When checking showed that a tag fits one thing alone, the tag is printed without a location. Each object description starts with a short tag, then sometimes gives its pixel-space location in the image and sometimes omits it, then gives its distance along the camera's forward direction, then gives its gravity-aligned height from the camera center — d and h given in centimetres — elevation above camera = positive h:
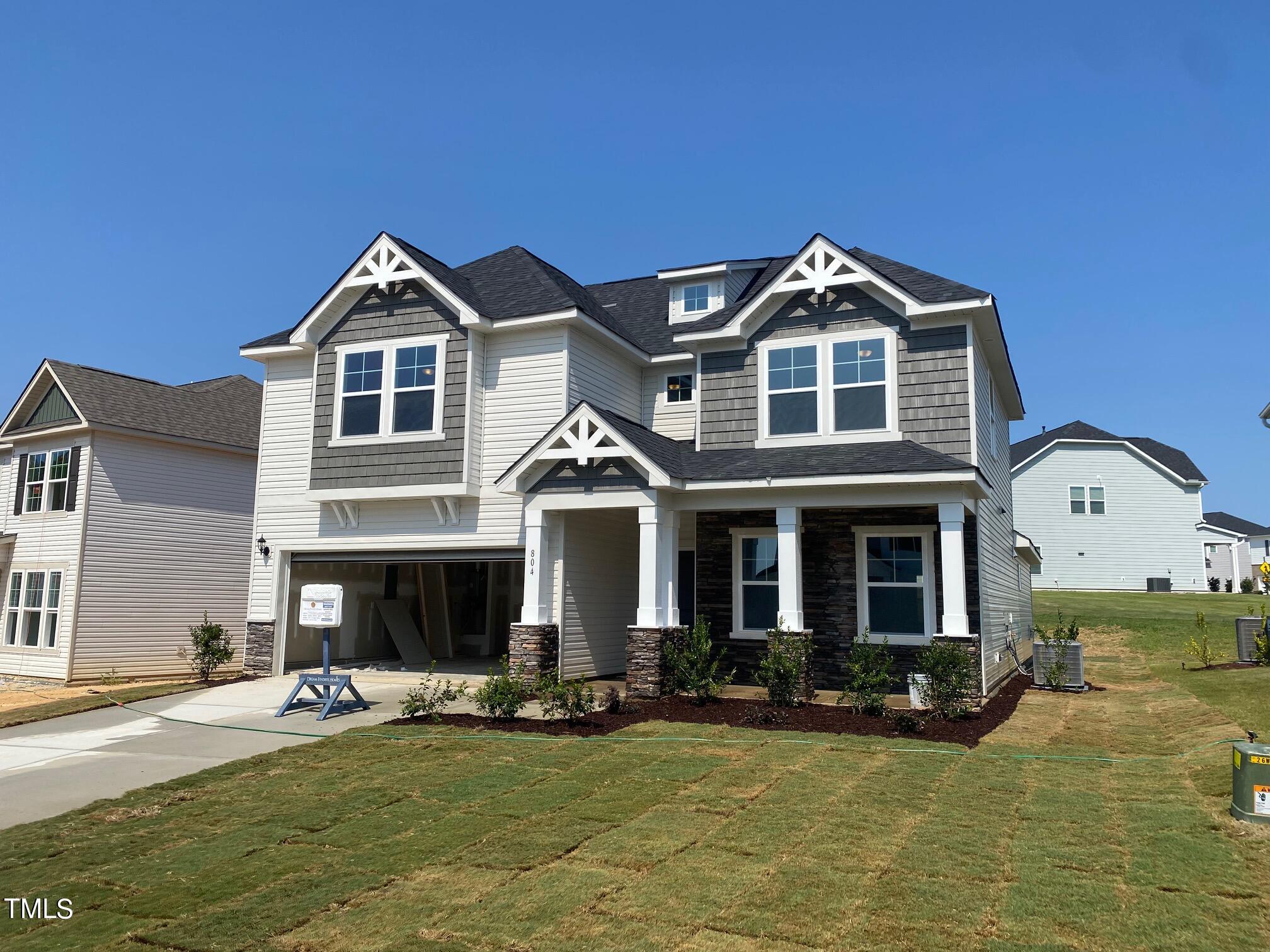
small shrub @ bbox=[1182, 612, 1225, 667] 1820 -90
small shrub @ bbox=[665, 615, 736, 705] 1297 -105
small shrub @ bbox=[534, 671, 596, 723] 1155 -135
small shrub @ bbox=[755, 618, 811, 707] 1250 -98
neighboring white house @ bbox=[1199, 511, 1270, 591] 4703 +329
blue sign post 1277 -43
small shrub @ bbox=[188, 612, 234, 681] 1830 -126
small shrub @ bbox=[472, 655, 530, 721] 1167 -136
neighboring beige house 2067 +154
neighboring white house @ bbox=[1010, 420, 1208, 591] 3819 +401
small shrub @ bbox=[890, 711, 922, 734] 1090 -150
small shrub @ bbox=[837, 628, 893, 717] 1182 -111
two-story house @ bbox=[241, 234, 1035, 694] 1416 +251
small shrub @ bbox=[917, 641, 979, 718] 1166 -103
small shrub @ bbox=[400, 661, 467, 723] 1191 -150
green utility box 670 -133
